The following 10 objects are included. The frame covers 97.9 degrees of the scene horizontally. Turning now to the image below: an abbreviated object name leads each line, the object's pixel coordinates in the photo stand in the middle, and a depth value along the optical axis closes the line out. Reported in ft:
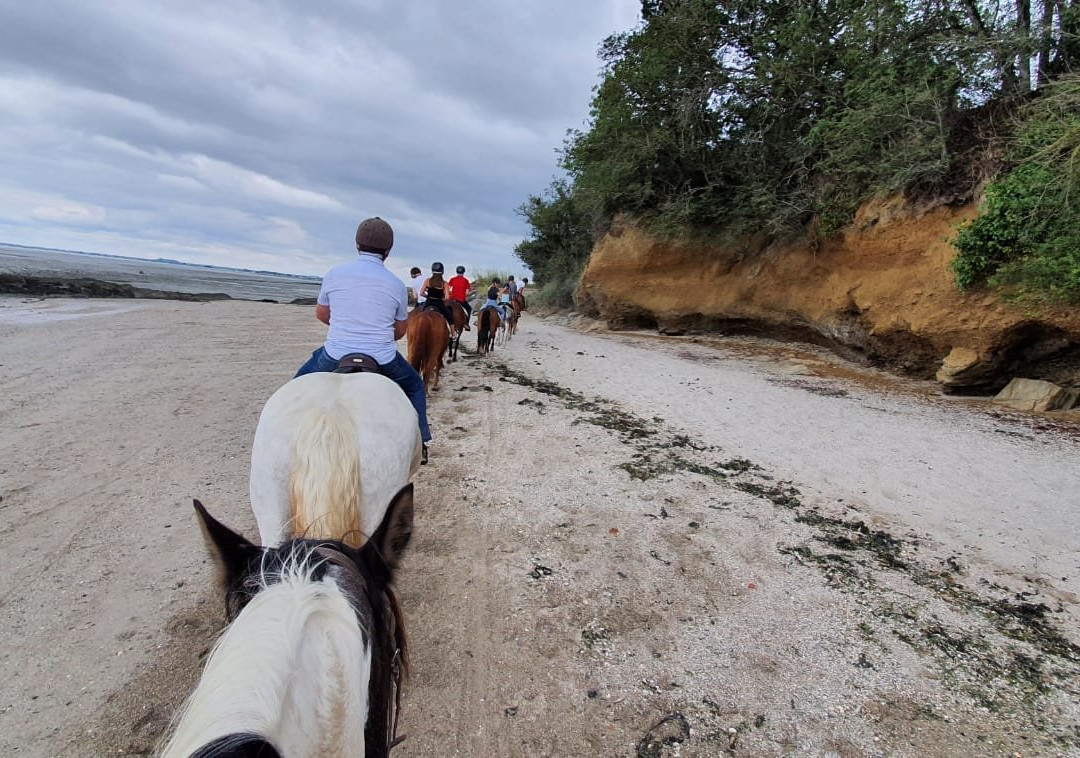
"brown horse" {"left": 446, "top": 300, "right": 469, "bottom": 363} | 33.70
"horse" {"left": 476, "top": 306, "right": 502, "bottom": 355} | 38.40
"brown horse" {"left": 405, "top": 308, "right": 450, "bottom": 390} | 23.34
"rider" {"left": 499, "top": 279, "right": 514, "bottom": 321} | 46.24
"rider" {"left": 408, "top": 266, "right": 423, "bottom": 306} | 30.91
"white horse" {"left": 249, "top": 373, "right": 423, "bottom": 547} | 6.15
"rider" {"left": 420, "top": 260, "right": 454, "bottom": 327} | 26.33
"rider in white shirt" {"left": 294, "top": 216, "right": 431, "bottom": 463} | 10.64
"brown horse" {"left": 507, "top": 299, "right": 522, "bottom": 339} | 50.16
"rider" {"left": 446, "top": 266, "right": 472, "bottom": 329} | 36.50
